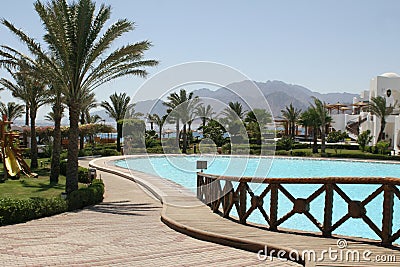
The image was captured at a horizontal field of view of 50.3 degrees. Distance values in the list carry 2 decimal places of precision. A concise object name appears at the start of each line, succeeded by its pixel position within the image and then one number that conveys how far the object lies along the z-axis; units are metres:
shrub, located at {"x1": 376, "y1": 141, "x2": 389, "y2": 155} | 34.78
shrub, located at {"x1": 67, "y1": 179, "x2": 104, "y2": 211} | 12.00
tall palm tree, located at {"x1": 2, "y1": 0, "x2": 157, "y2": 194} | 12.89
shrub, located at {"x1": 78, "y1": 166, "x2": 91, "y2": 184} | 18.00
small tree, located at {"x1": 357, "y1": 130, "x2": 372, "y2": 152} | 39.06
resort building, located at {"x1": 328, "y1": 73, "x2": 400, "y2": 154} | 41.91
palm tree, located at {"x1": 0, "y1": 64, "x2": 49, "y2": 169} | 20.84
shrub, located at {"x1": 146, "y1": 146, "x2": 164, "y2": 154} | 34.86
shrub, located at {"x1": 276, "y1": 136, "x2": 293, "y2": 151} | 39.50
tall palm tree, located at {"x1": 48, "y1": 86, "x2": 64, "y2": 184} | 17.25
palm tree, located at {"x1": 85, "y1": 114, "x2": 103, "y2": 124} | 51.16
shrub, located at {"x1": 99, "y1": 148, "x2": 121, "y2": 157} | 35.07
